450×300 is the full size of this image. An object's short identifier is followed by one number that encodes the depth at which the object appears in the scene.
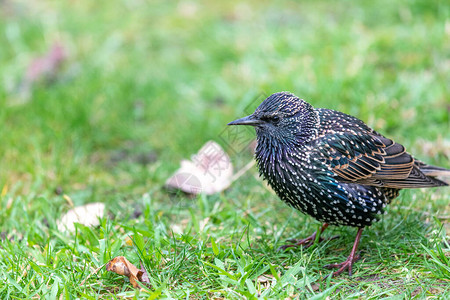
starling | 7.28
